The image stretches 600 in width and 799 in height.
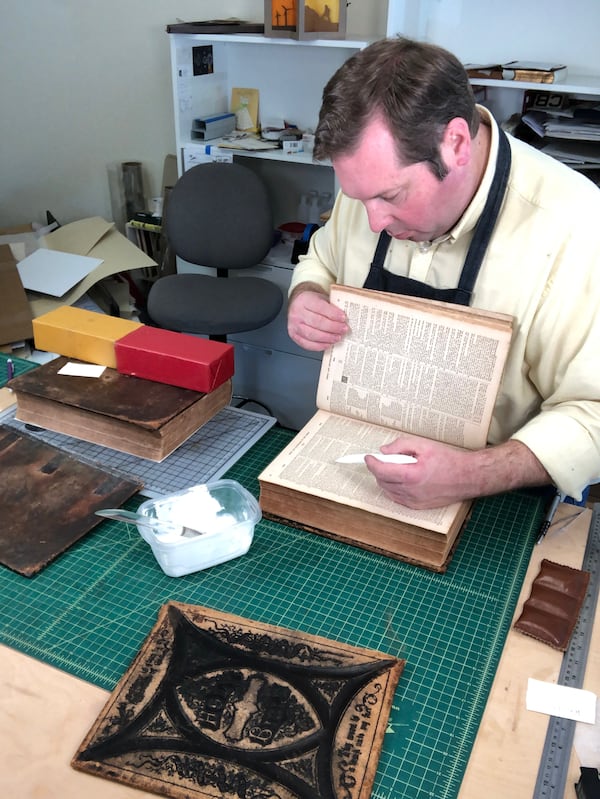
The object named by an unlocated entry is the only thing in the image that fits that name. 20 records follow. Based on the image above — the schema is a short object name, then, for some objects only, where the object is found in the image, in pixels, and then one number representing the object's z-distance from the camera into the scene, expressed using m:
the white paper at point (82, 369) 1.39
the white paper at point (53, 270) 2.58
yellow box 1.39
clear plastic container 1.04
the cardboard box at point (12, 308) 2.30
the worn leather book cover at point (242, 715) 0.78
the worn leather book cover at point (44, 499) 1.10
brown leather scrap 0.97
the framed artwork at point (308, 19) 2.44
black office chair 2.56
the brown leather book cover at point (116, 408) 1.26
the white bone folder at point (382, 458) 1.04
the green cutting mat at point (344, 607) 0.86
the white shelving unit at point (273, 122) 2.84
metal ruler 0.79
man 1.02
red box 1.32
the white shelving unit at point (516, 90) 2.15
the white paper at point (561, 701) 0.87
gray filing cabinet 2.87
